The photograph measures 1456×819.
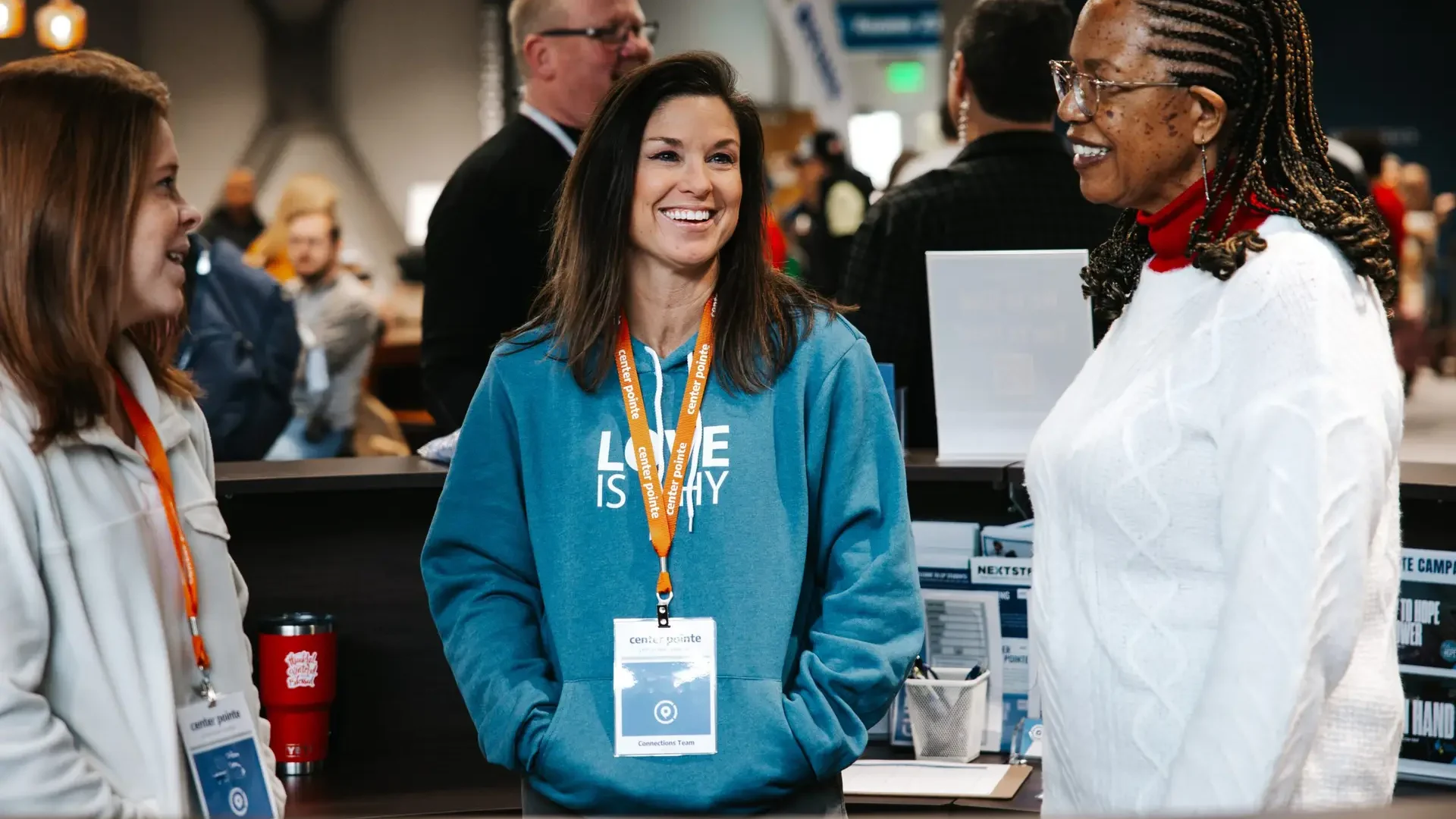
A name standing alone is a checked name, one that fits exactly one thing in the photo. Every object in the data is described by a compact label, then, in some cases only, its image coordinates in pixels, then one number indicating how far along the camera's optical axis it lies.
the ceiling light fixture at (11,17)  9.43
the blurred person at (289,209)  7.11
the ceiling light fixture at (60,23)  9.88
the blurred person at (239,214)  9.95
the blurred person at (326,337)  6.00
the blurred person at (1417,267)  12.55
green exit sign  14.41
